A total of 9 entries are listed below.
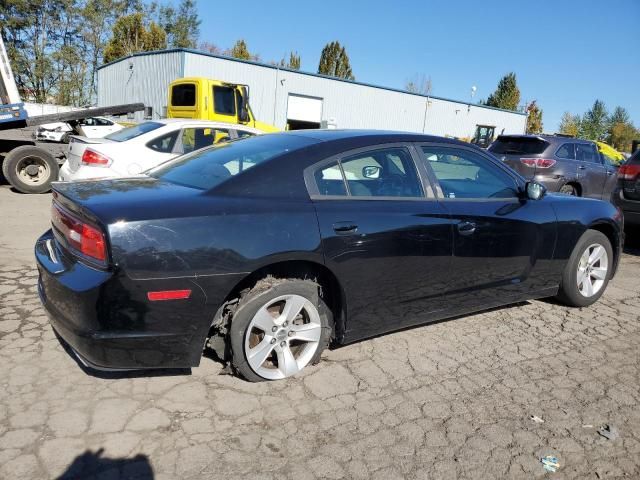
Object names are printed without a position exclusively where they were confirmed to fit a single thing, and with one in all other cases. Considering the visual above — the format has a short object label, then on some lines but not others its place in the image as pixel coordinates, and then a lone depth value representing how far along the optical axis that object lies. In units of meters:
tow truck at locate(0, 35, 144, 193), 8.88
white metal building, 22.53
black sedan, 2.39
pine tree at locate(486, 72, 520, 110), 59.66
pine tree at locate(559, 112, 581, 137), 72.75
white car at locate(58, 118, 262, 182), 6.62
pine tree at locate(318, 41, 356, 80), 58.19
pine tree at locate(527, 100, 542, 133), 62.12
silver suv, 10.25
